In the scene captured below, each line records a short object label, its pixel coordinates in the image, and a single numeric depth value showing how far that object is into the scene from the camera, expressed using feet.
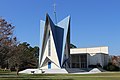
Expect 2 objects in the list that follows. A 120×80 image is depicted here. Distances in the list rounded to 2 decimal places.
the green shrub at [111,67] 237.70
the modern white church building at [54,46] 194.39
